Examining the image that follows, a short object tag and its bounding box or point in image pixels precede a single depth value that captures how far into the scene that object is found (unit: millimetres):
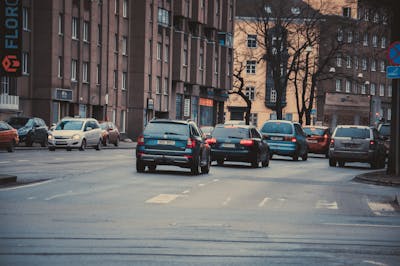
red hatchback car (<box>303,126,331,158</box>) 52906
